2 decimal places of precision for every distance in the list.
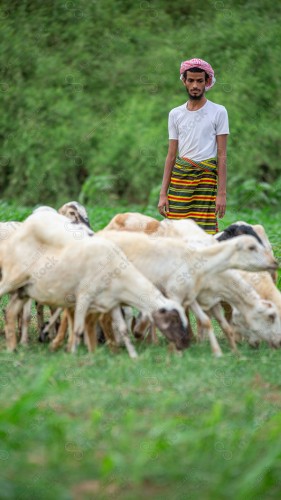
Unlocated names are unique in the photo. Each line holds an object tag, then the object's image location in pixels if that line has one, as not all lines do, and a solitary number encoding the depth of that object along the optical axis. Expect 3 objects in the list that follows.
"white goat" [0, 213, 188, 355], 15.98
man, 19.42
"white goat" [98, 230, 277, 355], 16.75
